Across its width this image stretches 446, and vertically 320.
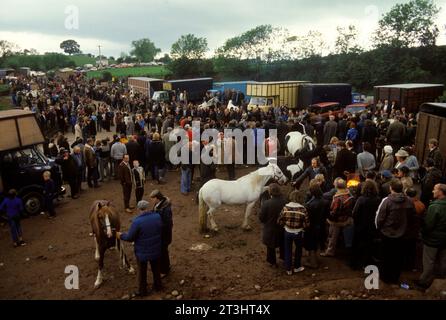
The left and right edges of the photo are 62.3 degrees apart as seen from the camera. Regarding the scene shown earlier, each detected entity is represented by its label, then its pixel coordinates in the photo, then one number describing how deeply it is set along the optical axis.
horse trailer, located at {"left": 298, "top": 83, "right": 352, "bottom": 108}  28.27
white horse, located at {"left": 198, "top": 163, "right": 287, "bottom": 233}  9.41
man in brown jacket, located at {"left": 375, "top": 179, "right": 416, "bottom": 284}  6.43
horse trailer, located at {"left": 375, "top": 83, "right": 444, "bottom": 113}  23.83
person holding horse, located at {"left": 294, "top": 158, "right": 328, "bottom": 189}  9.47
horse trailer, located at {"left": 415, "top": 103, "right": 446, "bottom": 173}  11.32
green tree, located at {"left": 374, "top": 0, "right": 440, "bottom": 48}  43.88
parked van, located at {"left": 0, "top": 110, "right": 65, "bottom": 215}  11.05
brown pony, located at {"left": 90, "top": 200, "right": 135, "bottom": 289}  7.27
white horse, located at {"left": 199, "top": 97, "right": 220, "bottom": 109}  27.91
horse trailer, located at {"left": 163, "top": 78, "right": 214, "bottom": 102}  35.00
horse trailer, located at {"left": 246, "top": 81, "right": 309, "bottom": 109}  27.78
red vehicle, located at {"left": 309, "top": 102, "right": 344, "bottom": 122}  24.59
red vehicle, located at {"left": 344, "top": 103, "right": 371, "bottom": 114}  23.20
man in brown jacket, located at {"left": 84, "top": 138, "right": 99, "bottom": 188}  13.19
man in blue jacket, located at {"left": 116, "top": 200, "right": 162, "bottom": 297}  6.45
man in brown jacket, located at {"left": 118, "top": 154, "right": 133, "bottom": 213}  10.98
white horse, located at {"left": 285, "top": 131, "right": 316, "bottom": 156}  12.52
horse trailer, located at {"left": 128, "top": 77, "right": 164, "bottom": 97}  38.38
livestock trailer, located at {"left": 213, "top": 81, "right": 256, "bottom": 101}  34.59
